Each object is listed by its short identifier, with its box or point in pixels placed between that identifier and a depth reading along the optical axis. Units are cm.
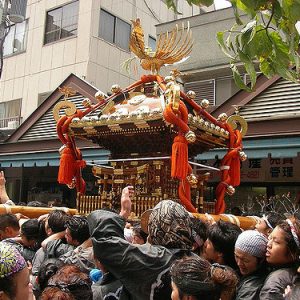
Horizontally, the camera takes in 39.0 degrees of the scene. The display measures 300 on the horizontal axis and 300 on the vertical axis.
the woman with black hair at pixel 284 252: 250
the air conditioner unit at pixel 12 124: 1488
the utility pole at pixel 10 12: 1077
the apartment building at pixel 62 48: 1412
